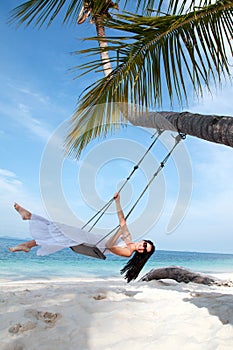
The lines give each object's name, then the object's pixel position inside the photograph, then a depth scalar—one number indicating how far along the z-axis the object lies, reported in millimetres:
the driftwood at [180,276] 5320
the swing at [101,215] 2866
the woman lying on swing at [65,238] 2845
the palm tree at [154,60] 2621
